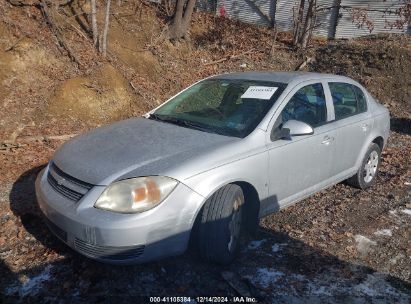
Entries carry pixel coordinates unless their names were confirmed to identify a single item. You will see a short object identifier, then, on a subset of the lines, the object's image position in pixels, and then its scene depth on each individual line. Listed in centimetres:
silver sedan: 290
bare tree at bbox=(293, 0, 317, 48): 1279
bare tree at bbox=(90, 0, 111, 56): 873
